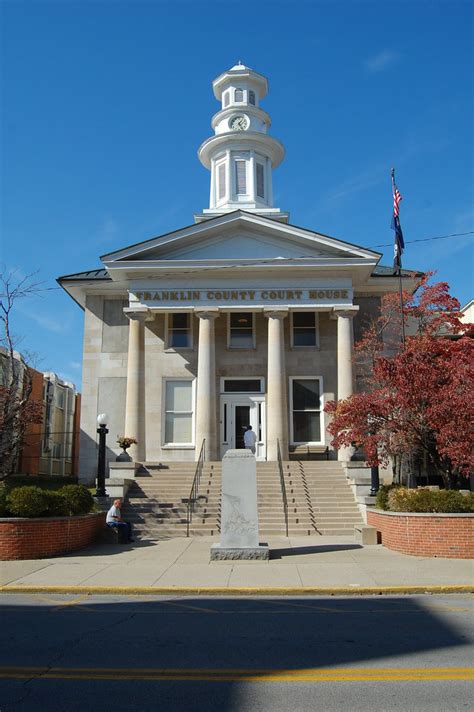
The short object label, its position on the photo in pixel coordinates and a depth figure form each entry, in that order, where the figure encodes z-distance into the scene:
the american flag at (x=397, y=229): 22.34
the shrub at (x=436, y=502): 16.14
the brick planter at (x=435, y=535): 15.43
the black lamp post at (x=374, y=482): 20.35
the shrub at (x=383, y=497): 18.58
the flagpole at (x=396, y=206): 22.30
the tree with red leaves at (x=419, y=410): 17.12
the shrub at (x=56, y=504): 16.22
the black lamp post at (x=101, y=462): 20.89
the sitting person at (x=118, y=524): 17.84
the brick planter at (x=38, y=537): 15.38
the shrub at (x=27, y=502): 15.72
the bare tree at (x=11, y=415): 19.31
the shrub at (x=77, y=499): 16.73
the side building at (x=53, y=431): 42.81
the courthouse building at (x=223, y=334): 26.81
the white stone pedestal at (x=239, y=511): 14.91
